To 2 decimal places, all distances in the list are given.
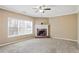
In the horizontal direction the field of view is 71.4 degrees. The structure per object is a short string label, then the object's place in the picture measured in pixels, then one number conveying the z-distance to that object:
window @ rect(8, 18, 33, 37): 2.90
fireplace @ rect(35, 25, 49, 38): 4.74
